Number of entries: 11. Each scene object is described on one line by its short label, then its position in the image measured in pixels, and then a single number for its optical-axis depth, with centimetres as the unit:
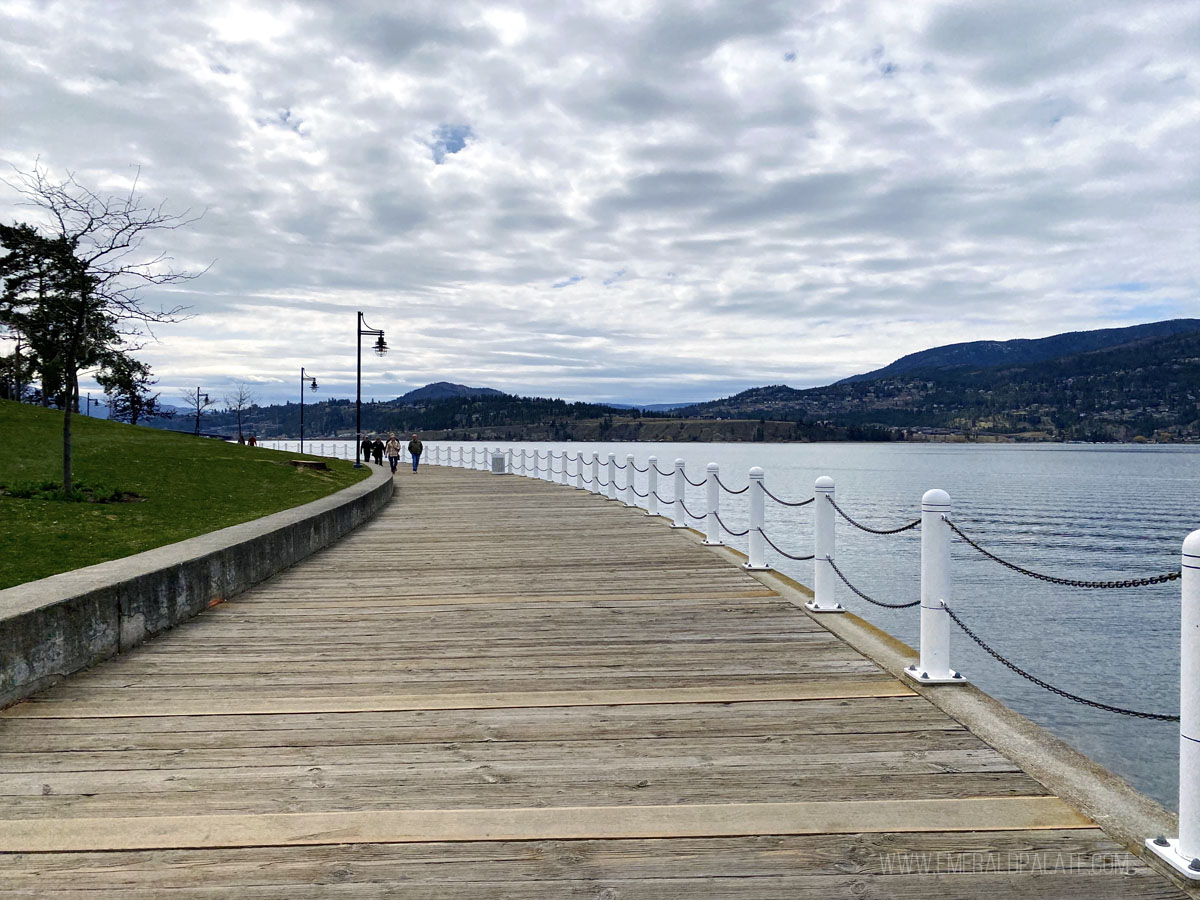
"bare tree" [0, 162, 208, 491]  1511
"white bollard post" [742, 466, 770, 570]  920
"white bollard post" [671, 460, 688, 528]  1420
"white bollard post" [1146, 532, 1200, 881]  302
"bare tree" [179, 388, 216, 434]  9138
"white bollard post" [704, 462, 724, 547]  1104
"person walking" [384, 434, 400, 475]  3734
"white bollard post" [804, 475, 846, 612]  704
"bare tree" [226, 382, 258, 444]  10575
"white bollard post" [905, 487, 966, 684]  514
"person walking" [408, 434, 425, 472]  3975
